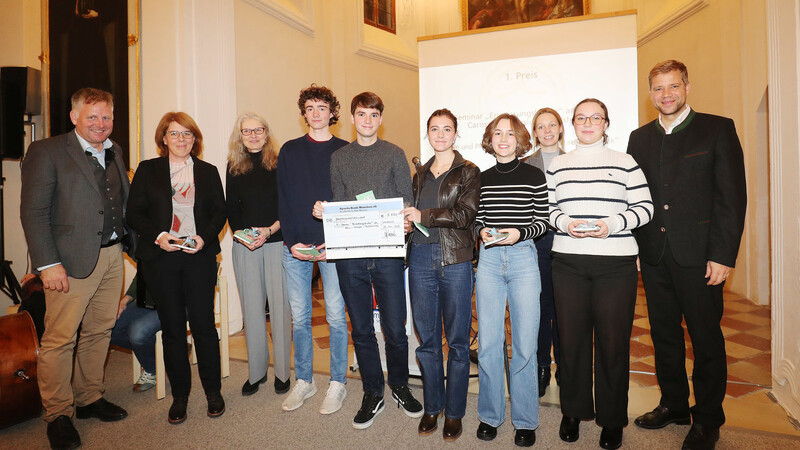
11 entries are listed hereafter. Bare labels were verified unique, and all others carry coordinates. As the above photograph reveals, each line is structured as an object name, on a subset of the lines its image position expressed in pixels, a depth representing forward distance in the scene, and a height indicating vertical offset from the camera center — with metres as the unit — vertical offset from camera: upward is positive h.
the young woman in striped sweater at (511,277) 2.41 -0.32
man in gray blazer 2.65 -0.08
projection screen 3.68 +1.27
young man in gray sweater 2.67 -0.26
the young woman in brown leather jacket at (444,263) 2.46 -0.25
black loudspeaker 4.26 +1.17
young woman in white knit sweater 2.32 -0.24
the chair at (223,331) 3.51 -0.91
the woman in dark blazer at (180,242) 2.83 -0.11
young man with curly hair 2.88 +0.06
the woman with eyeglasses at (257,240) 3.12 -0.13
